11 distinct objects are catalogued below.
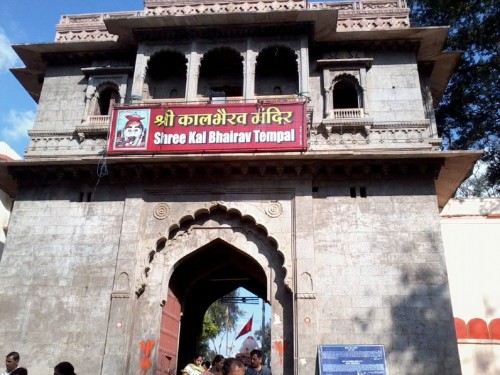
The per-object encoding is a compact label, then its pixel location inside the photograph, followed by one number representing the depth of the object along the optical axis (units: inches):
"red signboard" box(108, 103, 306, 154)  499.8
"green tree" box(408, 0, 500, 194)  745.6
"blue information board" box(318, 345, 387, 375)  415.8
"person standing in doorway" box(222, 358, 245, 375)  179.0
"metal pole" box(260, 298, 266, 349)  1237.0
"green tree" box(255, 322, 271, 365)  1911.2
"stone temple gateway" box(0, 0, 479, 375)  454.6
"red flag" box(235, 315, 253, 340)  791.0
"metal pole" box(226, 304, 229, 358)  1839.3
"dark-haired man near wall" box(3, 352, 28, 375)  281.9
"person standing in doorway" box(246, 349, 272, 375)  285.0
